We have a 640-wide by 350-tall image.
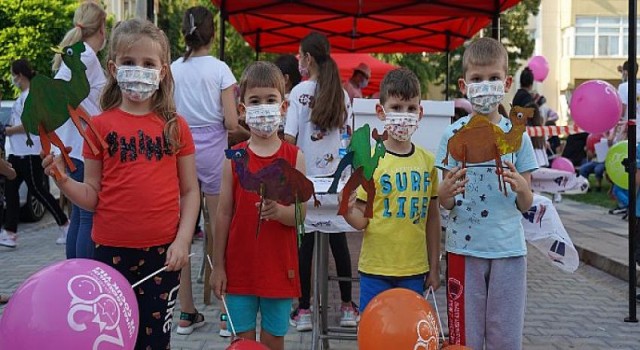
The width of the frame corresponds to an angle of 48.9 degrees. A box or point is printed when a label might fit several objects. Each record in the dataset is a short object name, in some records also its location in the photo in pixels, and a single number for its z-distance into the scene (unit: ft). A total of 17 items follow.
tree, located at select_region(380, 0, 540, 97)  101.30
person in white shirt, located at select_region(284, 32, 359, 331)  15.64
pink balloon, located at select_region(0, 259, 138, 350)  7.06
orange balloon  8.44
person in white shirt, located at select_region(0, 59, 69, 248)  26.66
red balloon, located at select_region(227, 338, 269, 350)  8.54
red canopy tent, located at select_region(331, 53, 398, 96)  45.47
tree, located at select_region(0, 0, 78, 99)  86.22
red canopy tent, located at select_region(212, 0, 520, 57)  27.84
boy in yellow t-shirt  10.38
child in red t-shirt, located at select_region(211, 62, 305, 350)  9.94
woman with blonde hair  13.73
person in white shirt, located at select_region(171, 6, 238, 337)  15.33
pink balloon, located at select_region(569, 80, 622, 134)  23.47
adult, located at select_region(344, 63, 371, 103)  28.56
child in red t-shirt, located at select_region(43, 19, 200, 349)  9.02
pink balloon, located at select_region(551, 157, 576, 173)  35.28
